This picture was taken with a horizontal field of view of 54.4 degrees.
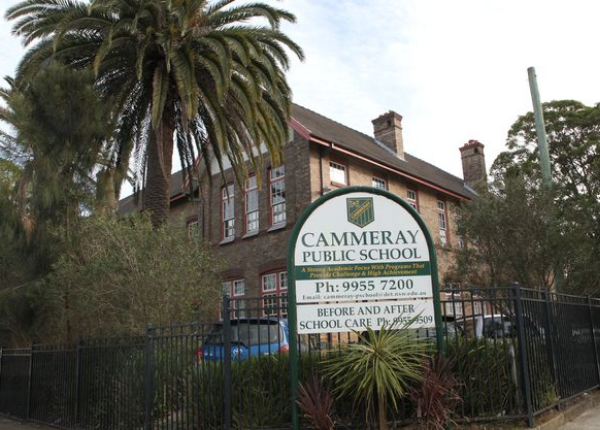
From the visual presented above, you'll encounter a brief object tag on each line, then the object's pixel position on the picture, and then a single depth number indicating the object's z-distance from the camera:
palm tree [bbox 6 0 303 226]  13.56
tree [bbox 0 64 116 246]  11.68
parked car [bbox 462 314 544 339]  7.59
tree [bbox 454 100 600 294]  15.35
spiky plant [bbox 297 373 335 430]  7.00
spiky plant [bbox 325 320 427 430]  6.83
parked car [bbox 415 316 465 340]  7.59
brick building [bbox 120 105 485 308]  20.42
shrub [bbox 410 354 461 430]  7.00
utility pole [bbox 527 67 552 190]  14.34
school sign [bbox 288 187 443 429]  7.54
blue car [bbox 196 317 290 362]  7.77
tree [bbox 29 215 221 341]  10.54
